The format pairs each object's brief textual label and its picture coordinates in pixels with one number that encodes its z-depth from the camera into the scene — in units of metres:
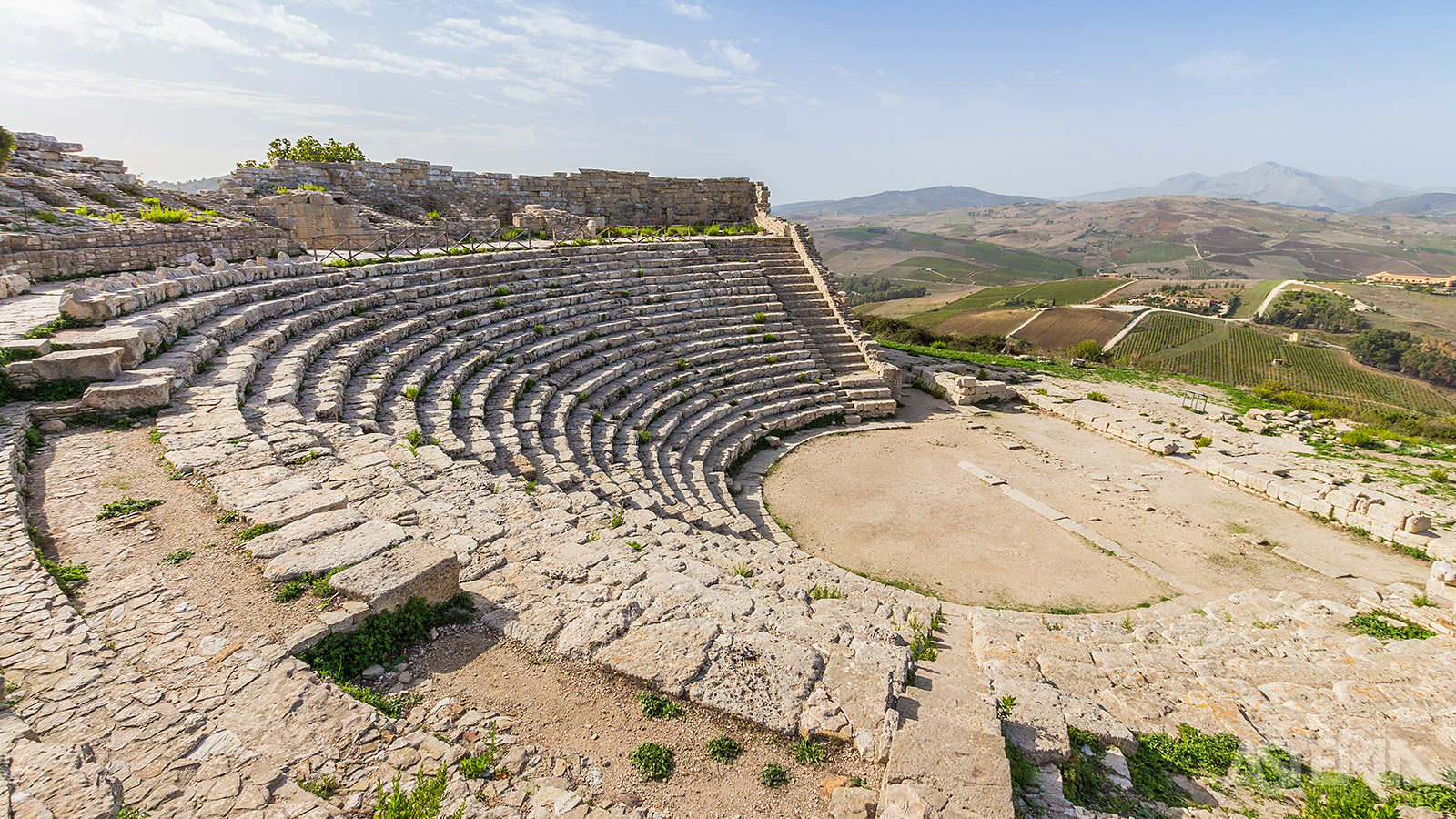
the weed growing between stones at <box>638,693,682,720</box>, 3.77
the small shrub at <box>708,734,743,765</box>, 3.53
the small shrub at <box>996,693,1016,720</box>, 4.25
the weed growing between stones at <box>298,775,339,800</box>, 2.88
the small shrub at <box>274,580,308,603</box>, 4.11
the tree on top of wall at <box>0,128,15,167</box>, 16.09
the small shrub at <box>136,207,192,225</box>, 14.55
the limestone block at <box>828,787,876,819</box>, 3.21
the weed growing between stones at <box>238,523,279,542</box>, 4.70
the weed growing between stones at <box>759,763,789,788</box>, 3.40
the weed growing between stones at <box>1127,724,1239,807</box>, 4.16
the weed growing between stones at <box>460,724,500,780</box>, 3.15
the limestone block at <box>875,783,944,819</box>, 3.07
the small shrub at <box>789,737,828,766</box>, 3.56
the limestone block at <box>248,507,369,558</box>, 4.53
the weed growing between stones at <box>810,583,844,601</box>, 7.17
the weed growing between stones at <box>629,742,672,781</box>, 3.36
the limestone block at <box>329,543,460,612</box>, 4.09
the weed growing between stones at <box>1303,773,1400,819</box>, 3.97
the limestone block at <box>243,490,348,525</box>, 4.91
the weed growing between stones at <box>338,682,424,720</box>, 3.54
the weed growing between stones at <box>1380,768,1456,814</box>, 4.07
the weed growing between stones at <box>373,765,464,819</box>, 2.75
